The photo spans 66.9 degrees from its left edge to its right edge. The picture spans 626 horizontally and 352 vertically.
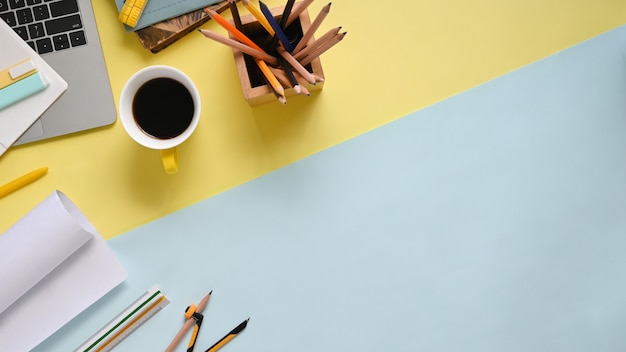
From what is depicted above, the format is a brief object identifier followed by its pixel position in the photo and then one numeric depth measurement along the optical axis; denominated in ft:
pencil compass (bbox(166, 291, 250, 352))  1.90
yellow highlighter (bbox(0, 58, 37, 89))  1.77
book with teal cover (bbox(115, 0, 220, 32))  1.82
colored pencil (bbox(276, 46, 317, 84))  1.54
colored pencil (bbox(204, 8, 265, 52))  1.46
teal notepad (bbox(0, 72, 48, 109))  1.76
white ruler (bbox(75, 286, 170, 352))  1.89
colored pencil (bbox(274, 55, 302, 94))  1.58
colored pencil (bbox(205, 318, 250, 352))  1.91
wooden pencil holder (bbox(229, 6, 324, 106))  1.65
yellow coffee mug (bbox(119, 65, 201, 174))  1.69
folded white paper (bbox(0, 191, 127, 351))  1.79
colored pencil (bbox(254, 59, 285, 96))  1.53
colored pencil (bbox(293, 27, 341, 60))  1.45
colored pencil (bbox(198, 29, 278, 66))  1.47
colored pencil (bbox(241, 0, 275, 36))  1.47
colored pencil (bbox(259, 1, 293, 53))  1.50
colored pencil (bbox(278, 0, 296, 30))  1.53
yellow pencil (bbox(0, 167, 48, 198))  1.88
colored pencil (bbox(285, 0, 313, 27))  1.52
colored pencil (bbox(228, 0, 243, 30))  1.51
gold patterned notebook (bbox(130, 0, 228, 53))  1.85
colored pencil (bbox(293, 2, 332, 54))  1.39
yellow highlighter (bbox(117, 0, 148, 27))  1.82
